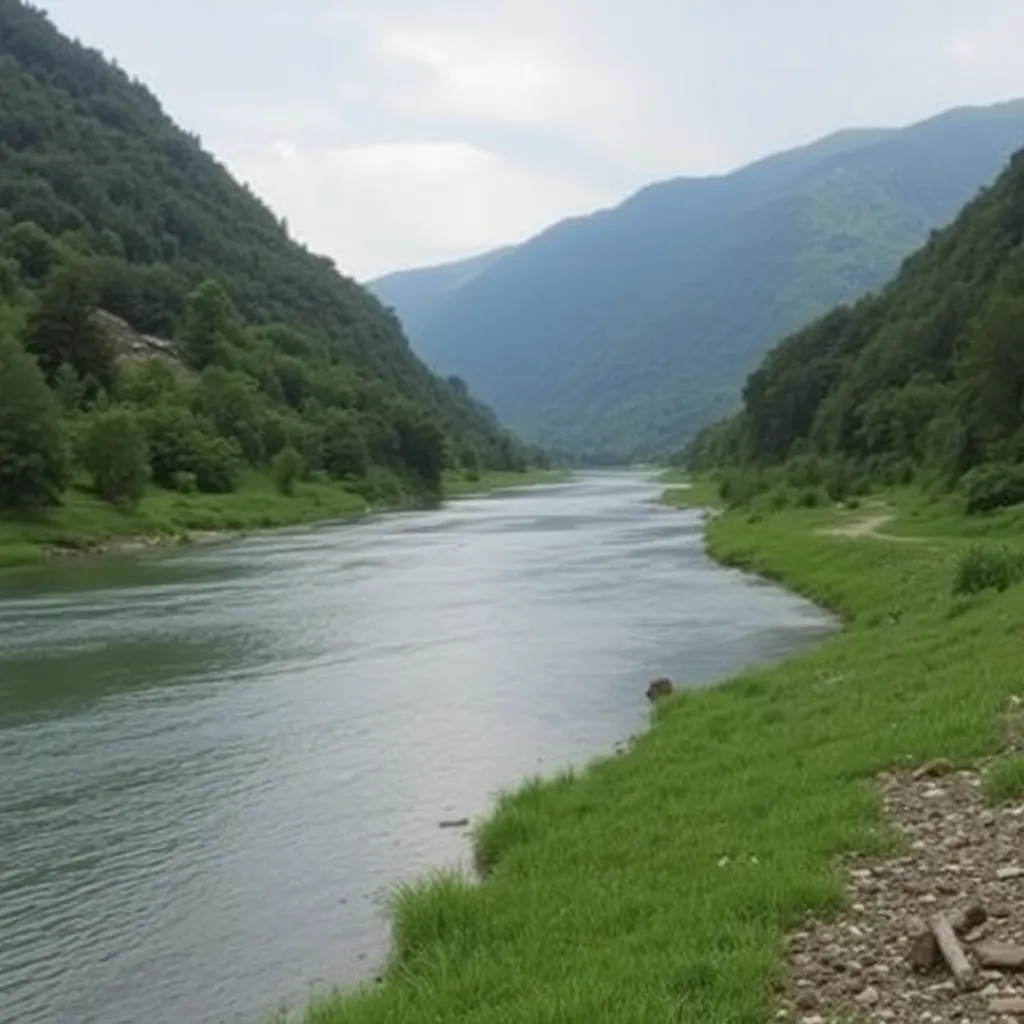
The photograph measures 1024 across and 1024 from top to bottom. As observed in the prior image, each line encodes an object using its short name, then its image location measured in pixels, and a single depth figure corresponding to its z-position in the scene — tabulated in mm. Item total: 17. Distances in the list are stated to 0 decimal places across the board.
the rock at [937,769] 17641
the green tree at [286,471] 135625
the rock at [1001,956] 10617
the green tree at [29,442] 91000
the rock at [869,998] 10531
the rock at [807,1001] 10664
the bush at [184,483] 117812
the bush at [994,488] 65688
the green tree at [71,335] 140750
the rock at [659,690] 30656
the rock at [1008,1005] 9766
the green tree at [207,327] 181750
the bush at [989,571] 35219
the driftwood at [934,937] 11070
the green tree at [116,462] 101438
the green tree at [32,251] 184375
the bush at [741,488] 117425
